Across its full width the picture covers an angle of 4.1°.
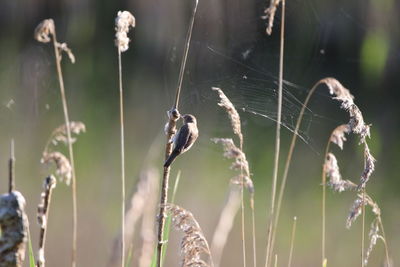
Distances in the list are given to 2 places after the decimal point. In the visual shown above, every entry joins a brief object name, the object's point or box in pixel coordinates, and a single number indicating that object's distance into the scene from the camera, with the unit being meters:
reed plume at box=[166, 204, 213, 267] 11.92
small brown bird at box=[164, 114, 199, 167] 12.00
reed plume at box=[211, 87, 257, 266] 12.13
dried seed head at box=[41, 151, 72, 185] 12.01
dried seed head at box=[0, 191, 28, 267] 11.40
